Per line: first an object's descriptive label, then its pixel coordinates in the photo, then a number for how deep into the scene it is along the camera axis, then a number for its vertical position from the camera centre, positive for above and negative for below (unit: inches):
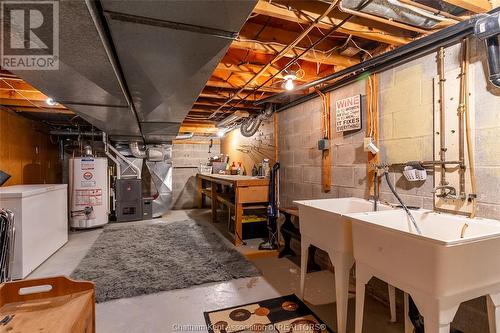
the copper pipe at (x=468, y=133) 60.5 +8.2
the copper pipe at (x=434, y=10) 55.8 +37.5
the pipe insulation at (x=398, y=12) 55.0 +36.5
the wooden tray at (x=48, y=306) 33.9 -20.6
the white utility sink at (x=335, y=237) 65.9 -20.2
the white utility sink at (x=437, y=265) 42.6 -18.5
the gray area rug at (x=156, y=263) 97.0 -43.7
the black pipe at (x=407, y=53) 60.6 +34.1
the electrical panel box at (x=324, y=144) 109.0 +10.8
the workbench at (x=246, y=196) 142.0 -15.3
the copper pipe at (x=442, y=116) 66.4 +13.7
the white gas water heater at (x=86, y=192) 185.3 -14.7
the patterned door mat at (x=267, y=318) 70.3 -45.0
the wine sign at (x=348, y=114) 94.3 +21.7
